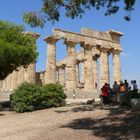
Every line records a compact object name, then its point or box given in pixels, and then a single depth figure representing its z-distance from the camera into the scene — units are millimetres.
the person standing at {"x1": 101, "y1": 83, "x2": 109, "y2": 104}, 11331
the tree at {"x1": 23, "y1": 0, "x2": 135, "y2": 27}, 8371
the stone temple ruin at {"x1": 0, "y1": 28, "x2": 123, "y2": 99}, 21174
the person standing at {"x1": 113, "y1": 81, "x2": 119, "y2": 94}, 11996
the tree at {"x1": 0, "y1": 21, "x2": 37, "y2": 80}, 12112
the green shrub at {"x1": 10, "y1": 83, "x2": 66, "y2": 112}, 11069
